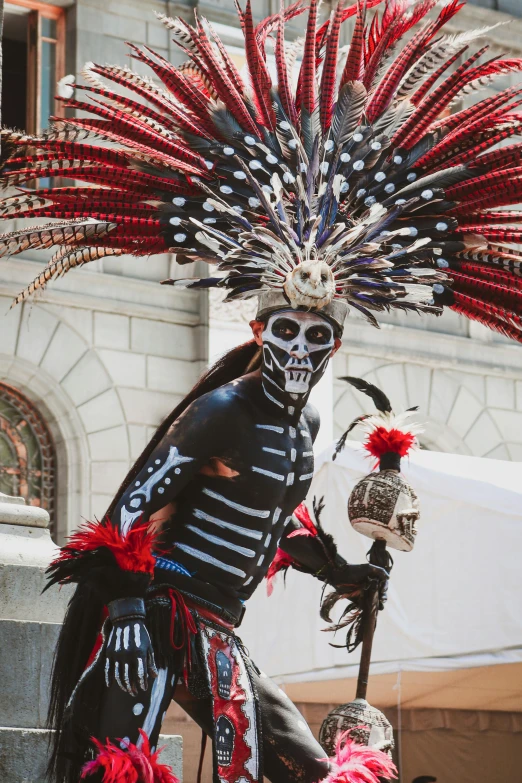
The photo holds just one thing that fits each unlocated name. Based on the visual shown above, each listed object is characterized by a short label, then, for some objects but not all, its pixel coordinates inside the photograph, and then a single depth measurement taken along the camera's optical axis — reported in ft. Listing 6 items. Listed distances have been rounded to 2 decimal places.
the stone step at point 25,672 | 31.15
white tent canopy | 48.80
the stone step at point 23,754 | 29.62
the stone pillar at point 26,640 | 29.94
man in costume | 26.44
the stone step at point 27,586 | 32.83
